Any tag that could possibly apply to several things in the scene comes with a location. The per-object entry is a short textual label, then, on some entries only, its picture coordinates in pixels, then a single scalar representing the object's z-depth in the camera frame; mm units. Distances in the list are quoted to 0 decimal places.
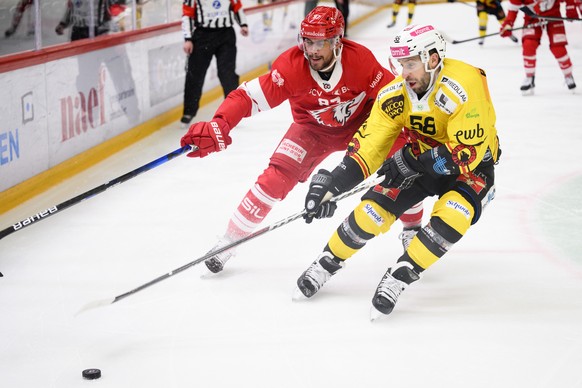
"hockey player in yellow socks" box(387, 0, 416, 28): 26328
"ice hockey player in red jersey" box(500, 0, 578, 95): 14367
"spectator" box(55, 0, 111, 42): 10625
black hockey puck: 5148
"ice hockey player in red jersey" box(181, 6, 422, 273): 6418
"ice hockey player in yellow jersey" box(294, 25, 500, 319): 5852
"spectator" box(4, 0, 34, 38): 9234
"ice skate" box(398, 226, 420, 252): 7367
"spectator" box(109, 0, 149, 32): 11891
